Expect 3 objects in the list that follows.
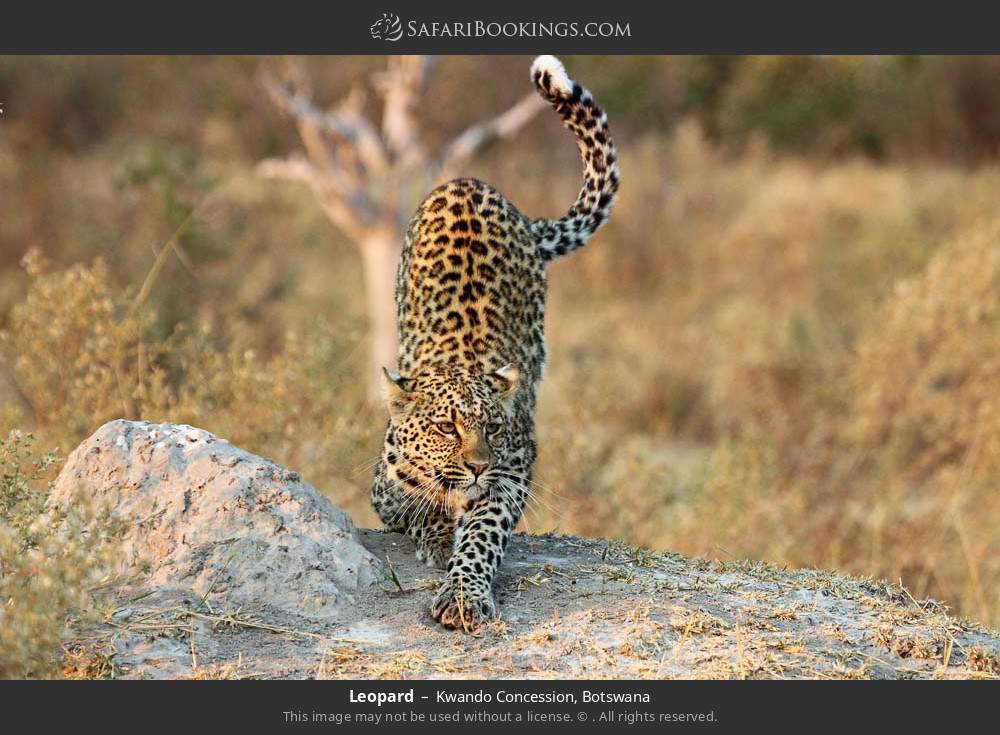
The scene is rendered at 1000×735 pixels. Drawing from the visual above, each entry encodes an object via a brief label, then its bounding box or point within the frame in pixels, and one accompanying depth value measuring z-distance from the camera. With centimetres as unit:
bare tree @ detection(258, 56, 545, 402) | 4084
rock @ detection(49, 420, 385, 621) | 1420
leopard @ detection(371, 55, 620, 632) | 1565
